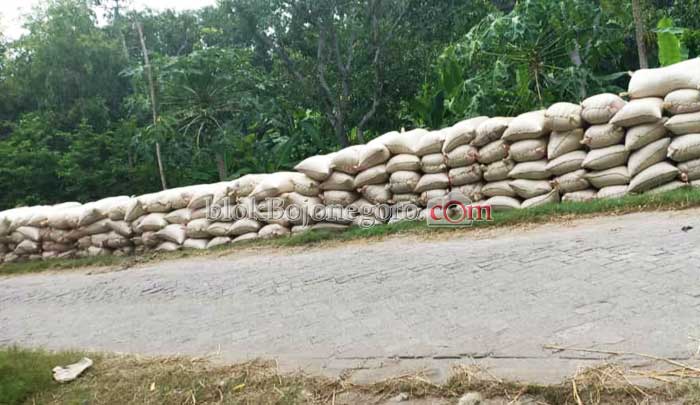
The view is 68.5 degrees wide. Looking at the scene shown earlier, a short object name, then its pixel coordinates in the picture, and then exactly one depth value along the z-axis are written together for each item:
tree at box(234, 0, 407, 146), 8.84
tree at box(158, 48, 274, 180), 9.09
